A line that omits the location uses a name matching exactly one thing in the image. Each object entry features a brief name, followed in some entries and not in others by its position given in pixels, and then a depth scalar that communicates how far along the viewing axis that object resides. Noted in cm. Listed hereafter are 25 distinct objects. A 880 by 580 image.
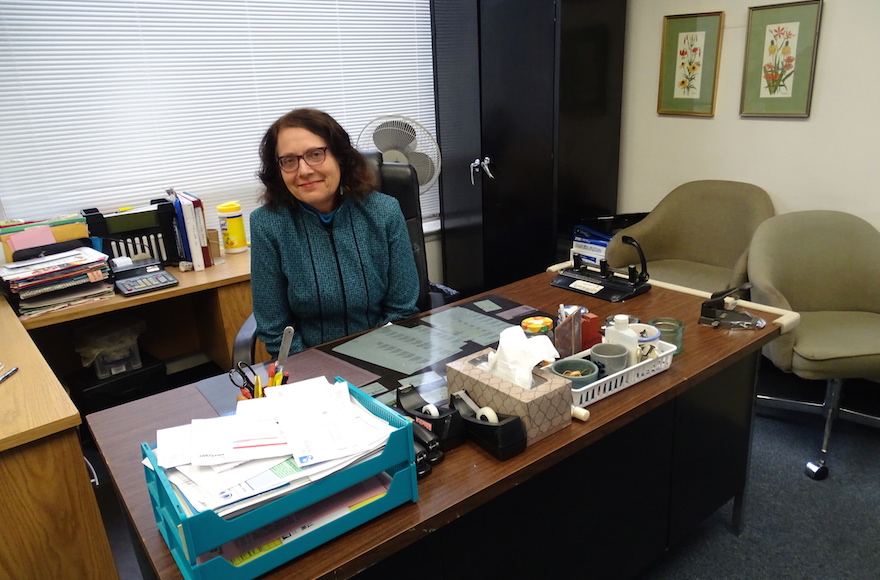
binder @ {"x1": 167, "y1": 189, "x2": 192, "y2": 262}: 250
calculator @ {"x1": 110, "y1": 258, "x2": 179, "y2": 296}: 227
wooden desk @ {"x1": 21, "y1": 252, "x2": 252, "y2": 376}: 221
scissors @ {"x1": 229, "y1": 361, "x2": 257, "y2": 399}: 114
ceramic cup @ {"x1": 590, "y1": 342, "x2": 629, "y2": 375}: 128
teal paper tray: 77
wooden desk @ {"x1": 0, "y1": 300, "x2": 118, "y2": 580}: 141
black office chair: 211
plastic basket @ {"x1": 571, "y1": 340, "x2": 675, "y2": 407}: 121
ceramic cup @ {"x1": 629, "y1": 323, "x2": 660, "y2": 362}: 134
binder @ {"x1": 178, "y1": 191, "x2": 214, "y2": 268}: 249
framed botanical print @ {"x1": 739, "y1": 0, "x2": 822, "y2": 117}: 262
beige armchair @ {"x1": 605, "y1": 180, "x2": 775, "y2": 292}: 282
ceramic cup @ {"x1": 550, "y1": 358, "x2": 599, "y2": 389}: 123
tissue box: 108
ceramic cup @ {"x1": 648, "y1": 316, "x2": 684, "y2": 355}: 143
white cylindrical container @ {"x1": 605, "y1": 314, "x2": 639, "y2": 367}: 131
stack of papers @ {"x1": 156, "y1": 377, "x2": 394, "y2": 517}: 83
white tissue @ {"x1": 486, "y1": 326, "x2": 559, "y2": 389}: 113
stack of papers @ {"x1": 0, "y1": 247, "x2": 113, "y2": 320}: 207
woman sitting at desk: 175
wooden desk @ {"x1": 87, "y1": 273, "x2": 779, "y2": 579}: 96
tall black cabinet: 297
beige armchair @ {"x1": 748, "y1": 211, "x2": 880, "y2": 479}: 222
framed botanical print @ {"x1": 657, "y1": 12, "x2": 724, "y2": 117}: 296
